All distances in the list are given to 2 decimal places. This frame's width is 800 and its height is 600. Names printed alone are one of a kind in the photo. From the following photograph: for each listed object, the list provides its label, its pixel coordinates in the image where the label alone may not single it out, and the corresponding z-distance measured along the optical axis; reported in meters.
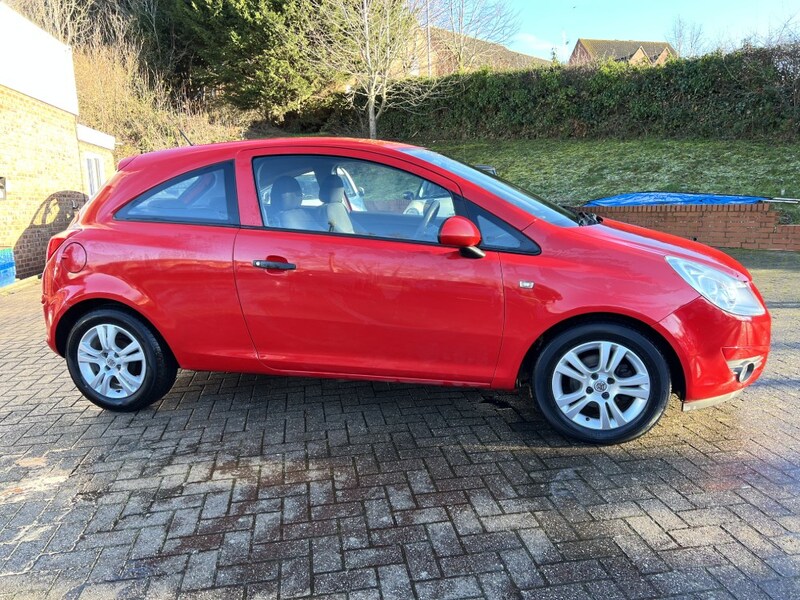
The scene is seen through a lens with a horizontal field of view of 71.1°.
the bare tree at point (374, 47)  18.83
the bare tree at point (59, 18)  20.17
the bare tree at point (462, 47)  25.59
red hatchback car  3.16
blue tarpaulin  11.47
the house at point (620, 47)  45.56
